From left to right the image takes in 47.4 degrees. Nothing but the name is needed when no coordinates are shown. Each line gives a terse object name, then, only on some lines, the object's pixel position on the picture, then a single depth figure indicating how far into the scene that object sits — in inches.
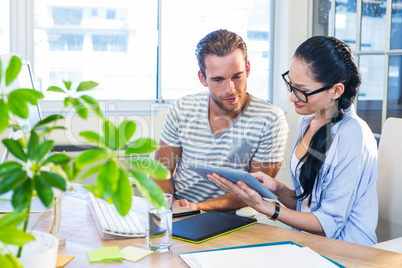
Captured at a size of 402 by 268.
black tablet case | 48.8
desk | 42.3
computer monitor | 48.4
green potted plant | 18.1
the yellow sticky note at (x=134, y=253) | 42.8
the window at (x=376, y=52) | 98.1
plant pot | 23.7
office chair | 62.9
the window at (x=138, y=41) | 119.3
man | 78.0
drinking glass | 45.3
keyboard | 48.8
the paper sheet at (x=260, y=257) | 40.8
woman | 59.9
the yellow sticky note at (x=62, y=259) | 40.8
